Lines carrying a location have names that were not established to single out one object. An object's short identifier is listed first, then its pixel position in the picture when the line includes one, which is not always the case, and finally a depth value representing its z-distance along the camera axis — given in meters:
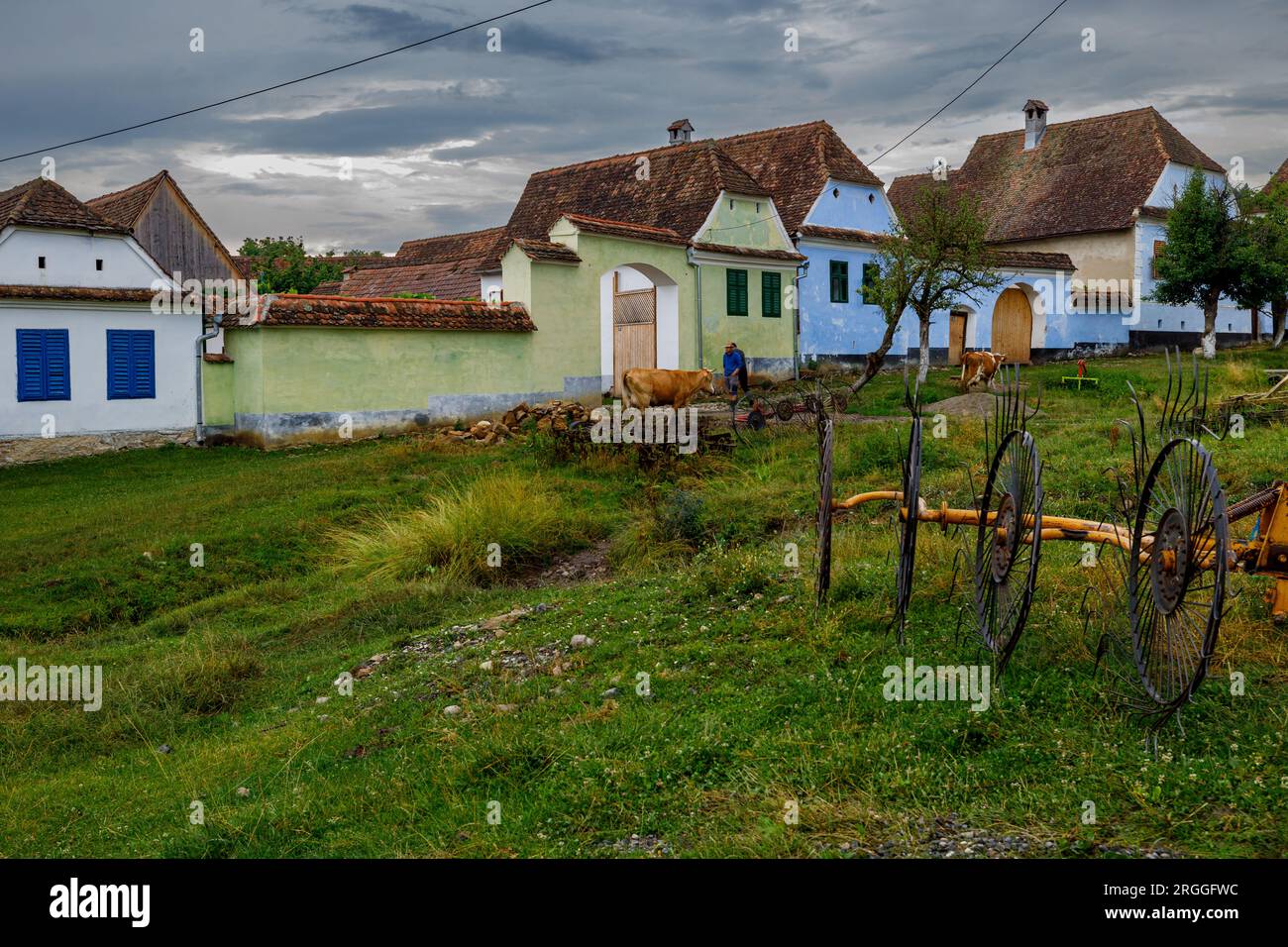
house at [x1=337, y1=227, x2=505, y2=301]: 37.91
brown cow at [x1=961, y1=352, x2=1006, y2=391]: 24.56
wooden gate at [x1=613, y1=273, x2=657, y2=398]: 26.78
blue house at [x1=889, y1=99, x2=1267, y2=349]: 35.75
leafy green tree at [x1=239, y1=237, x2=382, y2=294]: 45.06
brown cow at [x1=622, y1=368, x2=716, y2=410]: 19.60
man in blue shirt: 24.56
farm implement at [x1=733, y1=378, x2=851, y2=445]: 17.52
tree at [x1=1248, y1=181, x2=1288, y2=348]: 30.84
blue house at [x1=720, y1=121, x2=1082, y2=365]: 30.12
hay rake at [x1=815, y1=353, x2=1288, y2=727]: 4.74
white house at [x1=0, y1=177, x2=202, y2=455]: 19.55
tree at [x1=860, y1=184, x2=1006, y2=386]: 24.23
